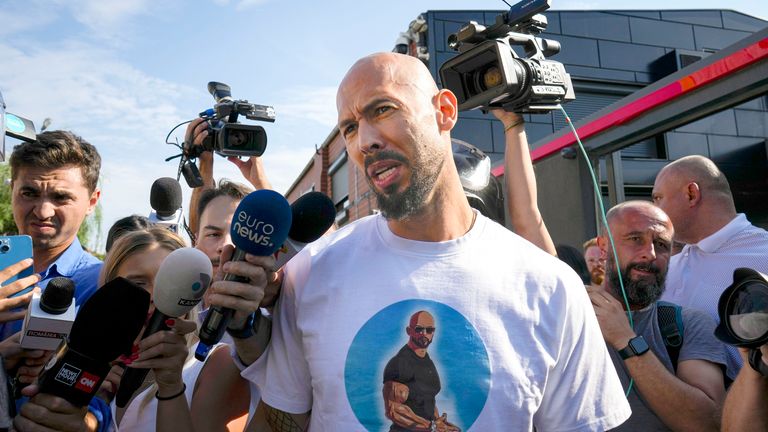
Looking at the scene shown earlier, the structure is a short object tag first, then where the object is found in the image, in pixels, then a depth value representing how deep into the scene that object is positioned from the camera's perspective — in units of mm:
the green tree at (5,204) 15100
